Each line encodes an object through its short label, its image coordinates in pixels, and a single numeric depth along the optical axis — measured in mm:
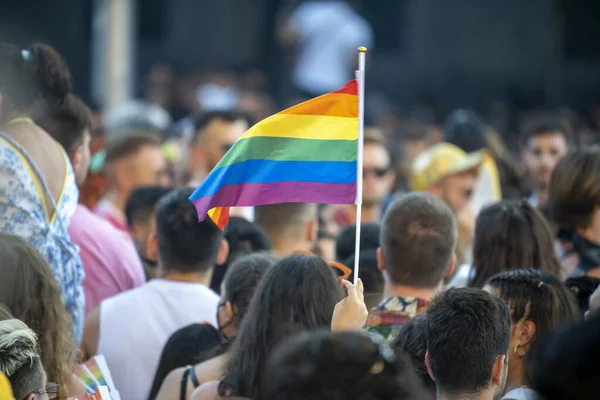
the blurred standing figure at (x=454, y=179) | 14703
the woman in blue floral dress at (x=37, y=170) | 8719
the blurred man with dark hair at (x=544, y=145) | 16250
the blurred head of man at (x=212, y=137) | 15477
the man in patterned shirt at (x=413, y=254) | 8398
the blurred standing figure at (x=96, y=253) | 10258
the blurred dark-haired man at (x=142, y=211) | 12641
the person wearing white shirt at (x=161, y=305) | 9094
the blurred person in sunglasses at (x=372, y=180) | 14945
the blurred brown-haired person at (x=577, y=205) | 10867
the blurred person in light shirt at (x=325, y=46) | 31437
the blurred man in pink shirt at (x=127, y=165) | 14703
